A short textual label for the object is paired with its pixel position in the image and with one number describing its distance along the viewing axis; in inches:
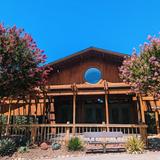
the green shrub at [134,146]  463.1
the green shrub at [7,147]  471.9
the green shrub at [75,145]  476.9
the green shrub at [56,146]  490.0
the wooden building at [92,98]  767.1
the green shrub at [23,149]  475.4
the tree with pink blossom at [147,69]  479.5
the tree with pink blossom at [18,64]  506.0
